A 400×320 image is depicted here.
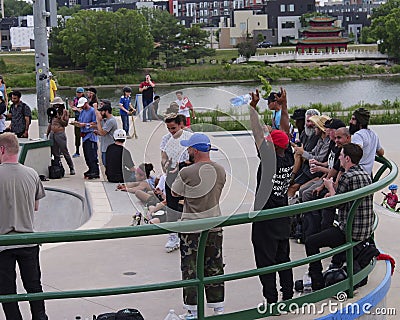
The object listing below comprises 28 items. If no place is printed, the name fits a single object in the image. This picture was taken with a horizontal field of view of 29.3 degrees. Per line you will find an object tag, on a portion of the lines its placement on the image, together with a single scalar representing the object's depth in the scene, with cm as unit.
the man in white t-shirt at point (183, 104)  871
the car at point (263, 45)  12875
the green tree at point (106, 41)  8950
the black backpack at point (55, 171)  1472
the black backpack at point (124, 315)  569
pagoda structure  11750
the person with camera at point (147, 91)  2398
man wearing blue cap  576
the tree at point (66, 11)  16438
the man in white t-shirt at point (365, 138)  854
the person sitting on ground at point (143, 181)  886
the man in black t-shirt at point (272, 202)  616
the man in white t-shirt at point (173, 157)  677
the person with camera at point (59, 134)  1502
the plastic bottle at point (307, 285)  655
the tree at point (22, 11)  18862
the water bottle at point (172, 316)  590
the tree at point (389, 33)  10638
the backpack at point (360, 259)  632
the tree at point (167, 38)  9775
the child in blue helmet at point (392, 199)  1370
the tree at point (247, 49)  11000
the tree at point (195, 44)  10006
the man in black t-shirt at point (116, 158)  1308
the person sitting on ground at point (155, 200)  855
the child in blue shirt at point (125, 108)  2061
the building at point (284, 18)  13650
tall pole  1557
